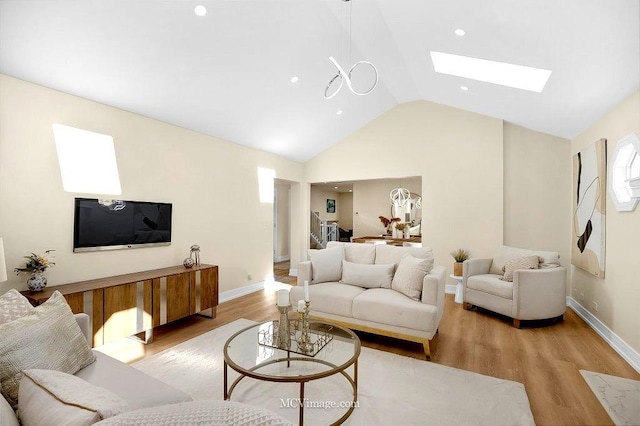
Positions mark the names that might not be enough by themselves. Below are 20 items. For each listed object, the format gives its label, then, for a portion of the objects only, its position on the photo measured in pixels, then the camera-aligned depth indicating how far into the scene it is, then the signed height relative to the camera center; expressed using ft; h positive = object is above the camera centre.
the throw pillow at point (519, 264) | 11.89 -1.97
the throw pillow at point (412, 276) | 9.66 -2.03
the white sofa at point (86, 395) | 2.27 -1.78
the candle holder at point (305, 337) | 6.79 -2.93
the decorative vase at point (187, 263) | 11.97 -2.00
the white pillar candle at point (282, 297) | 6.91 -1.92
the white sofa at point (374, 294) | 9.07 -2.70
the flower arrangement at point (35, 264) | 8.28 -1.45
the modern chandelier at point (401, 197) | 25.17 +1.44
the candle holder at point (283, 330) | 6.97 -2.74
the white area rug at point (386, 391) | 6.19 -4.16
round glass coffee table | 5.68 -3.09
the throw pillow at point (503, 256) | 13.02 -1.84
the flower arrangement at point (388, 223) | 24.27 -0.76
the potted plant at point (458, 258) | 14.75 -2.21
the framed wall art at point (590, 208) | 9.11 +0.26
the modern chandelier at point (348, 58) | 9.39 +6.16
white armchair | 11.25 -3.00
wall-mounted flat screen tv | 9.69 -0.42
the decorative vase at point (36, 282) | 8.13 -1.89
